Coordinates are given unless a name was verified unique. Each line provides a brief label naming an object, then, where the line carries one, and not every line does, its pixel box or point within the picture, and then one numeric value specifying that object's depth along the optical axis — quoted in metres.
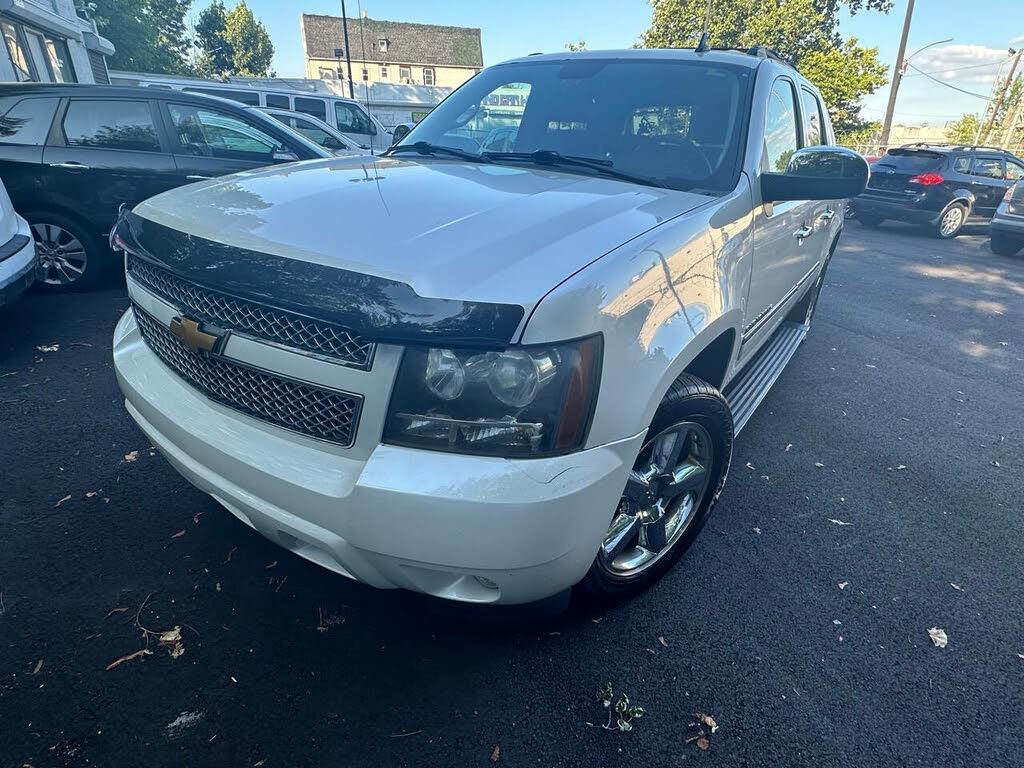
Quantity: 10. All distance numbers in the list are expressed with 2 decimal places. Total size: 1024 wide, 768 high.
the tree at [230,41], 48.56
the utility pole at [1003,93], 32.12
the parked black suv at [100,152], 4.54
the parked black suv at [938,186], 10.73
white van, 12.46
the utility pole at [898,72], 20.03
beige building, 50.91
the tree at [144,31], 35.53
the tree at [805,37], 24.92
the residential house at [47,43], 12.74
